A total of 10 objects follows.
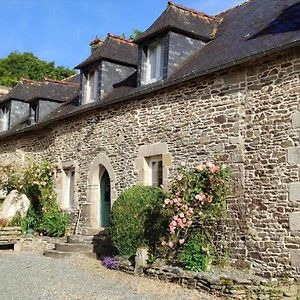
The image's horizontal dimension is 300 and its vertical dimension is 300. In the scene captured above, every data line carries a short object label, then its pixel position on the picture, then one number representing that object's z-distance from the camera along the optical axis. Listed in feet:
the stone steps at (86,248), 39.27
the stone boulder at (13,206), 50.01
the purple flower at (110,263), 33.78
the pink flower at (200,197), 30.50
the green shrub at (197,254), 29.48
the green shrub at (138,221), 33.71
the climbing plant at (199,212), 30.92
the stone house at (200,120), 29.48
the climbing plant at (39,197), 48.06
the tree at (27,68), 117.70
